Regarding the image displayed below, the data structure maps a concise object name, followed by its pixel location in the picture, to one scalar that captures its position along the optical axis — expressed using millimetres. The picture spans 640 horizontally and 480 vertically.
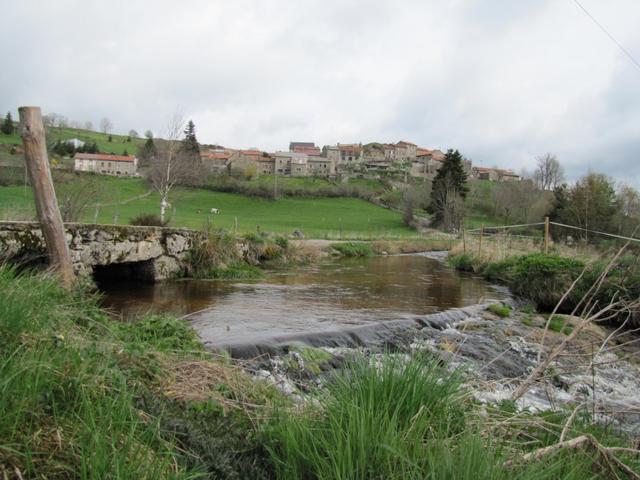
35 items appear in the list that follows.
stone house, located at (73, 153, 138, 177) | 79506
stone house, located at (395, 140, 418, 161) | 139375
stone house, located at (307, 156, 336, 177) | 123125
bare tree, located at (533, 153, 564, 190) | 69125
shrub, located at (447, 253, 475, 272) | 20156
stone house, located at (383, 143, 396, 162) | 138575
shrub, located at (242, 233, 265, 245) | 18019
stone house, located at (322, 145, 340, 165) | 137500
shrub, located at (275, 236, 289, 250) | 20172
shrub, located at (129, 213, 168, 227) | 16656
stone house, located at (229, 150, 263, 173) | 87550
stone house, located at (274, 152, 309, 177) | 118938
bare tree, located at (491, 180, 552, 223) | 58281
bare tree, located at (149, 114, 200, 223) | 35156
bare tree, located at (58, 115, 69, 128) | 118344
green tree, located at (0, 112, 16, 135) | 81312
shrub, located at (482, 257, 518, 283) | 16844
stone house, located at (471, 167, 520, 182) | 128625
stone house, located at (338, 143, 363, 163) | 138500
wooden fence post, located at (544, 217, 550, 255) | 15562
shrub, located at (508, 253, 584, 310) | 12859
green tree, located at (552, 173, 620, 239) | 31438
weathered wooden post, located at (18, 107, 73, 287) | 6906
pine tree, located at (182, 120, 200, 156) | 65888
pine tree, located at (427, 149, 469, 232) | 53750
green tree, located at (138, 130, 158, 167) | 66712
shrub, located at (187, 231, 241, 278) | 14562
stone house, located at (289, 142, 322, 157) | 150875
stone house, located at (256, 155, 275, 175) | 122688
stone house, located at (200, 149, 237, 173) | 87350
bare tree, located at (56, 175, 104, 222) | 15164
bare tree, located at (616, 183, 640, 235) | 29172
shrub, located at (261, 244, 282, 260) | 18922
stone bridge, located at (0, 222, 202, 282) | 9562
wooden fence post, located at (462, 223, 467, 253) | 22375
